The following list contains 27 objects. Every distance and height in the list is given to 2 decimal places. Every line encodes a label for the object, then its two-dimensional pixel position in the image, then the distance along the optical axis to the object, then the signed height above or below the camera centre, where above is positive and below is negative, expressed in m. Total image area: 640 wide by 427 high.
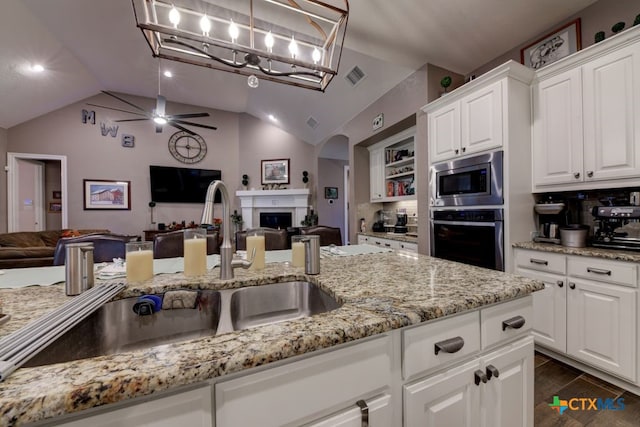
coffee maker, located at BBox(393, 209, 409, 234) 3.61 -0.18
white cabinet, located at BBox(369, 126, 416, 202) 3.53 +0.70
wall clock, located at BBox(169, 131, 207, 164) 5.96 +1.64
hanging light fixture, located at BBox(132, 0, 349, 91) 1.47 +1.18
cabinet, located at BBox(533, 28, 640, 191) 1.63 +0.65
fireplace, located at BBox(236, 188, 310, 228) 6.20 +0.28
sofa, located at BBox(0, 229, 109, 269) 2.69 -0.43
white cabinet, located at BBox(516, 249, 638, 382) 1.51 -0.67
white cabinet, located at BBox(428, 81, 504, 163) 2.07 +0.80
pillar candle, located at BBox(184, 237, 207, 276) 1.11 -0.19
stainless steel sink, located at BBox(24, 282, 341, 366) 0.79 -0.39
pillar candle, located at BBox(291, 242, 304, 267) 1.26 -0.20
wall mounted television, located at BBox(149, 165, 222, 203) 5.70 +0.74
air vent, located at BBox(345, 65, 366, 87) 3.39 +1.91
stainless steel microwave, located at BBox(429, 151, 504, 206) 2.07 +0.28
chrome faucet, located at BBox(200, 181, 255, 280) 1.04 -0.15
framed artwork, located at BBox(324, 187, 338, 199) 6.46 +0.53
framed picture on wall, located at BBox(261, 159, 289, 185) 6.53 +1.11
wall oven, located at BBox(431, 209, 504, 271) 2.07 -0.23
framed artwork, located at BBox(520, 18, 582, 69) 2.04 +1.41
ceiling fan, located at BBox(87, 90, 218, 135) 3.53 +1.50
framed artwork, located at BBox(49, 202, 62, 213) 5.41 +0.22
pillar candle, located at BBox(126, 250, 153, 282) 1.04 -0.21
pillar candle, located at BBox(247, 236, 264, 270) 1.24 -0.18
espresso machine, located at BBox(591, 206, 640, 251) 1.62 -0.13
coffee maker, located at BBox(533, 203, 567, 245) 1.98 -0.10
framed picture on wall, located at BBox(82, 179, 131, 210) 5.27 +0.47
